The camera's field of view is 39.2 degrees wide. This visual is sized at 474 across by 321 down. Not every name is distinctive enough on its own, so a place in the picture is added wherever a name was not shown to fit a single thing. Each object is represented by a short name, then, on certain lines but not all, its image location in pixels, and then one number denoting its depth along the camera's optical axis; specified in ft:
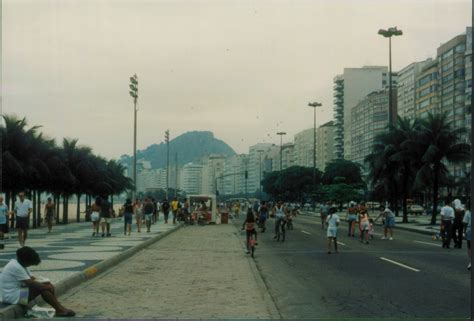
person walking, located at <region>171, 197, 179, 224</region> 153.01
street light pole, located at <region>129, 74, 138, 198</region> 138.00
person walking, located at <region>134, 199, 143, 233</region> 108.74
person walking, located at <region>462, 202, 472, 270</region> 67.11
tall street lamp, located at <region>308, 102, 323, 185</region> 294.37
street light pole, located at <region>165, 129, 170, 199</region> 237.04
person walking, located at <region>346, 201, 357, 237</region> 103.37
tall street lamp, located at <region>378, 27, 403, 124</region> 149.89
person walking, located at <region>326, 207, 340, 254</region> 69.00
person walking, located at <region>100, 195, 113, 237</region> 88.96
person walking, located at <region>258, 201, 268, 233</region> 112.21
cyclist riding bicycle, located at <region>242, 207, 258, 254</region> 66.13
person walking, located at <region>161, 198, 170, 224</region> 154.92
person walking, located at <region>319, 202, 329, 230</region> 135.74
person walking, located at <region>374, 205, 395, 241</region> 94.46
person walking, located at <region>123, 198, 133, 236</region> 96.12
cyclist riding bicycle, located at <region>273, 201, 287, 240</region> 93.40
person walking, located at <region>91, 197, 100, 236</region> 91.64
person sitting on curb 30.58
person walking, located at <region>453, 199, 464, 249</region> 80.84
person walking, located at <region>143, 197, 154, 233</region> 106.11
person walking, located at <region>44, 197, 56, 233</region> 101.55
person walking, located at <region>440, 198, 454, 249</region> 80.02
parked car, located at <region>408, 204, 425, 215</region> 275.59
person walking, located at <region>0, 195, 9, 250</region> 65.04
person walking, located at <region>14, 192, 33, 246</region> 68.03
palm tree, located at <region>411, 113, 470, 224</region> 149.89
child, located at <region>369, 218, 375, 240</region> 92.69
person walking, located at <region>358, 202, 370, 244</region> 88.38
